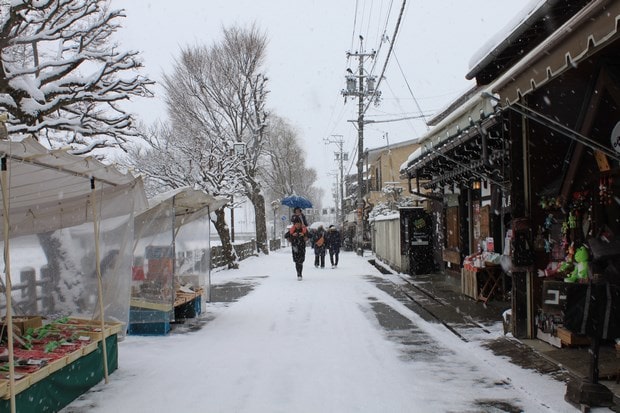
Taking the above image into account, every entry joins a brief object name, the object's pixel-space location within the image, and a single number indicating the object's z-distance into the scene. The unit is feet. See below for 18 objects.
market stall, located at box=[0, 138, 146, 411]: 15.89
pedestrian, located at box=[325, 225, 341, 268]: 74.14
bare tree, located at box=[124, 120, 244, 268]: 70.69
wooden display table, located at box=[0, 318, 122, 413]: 14.67
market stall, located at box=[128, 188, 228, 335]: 28.60
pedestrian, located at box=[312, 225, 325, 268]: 72.95
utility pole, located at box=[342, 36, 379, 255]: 99.25
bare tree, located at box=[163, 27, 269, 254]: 89.45
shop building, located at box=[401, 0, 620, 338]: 16.39
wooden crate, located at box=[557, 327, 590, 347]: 21.97
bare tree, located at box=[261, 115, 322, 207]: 152.15
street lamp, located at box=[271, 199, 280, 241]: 133.12
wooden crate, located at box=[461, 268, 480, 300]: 37.19
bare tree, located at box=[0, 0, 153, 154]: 34.55
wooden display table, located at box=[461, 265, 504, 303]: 36.45
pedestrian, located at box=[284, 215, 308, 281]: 57.26
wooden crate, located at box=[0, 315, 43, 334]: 18.92
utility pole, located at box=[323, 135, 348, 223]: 188.88
